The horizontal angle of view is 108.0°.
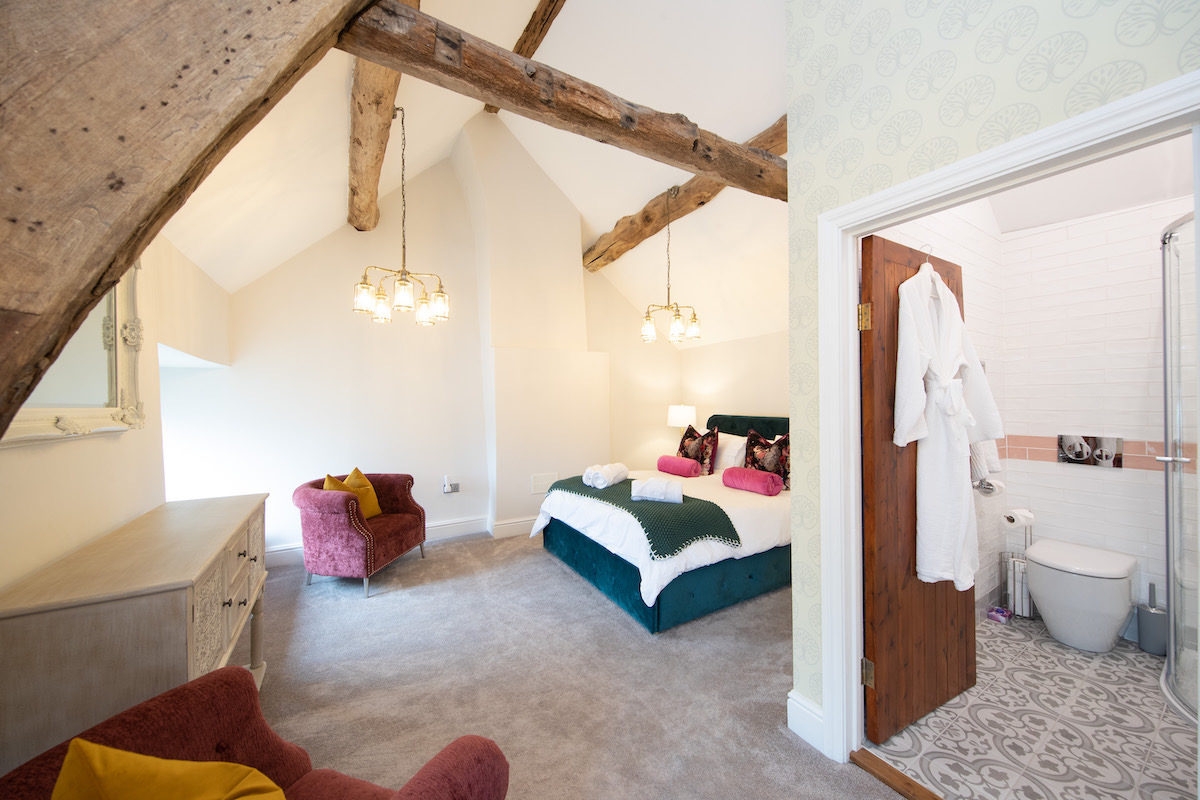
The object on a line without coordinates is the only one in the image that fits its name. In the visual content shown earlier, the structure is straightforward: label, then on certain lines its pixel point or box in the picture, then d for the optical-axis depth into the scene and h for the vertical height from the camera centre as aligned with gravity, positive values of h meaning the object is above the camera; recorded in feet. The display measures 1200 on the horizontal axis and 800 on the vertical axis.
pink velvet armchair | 9.70 -3.14
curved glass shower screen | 6.07 -0.88
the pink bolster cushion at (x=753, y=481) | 10.21 -2.12
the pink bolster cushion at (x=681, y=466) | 13.07 -2.19
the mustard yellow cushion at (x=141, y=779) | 1.79 -1.62
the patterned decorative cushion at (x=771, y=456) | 11.41 -1.70
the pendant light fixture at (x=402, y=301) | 8.73 +2.08
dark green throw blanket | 8.15 -2.53
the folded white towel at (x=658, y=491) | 9.39 -2.10
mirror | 4.32 +0.24
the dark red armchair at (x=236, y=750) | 2.51 -2.31
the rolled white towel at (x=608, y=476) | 10.79 -2.03
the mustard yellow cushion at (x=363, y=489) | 10.85 -2.26
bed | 8.16 -3.58
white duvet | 8.03 -2.87
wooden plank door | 5.26 -2.04
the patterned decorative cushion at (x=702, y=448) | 13.91 -1.77
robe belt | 5.41 -0.08
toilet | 6.92 -3.38
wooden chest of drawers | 3.15 -1.83
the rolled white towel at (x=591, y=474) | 10.94 -1.98
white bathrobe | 5.34 -0.47
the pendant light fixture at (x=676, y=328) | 12.10 +1.90
